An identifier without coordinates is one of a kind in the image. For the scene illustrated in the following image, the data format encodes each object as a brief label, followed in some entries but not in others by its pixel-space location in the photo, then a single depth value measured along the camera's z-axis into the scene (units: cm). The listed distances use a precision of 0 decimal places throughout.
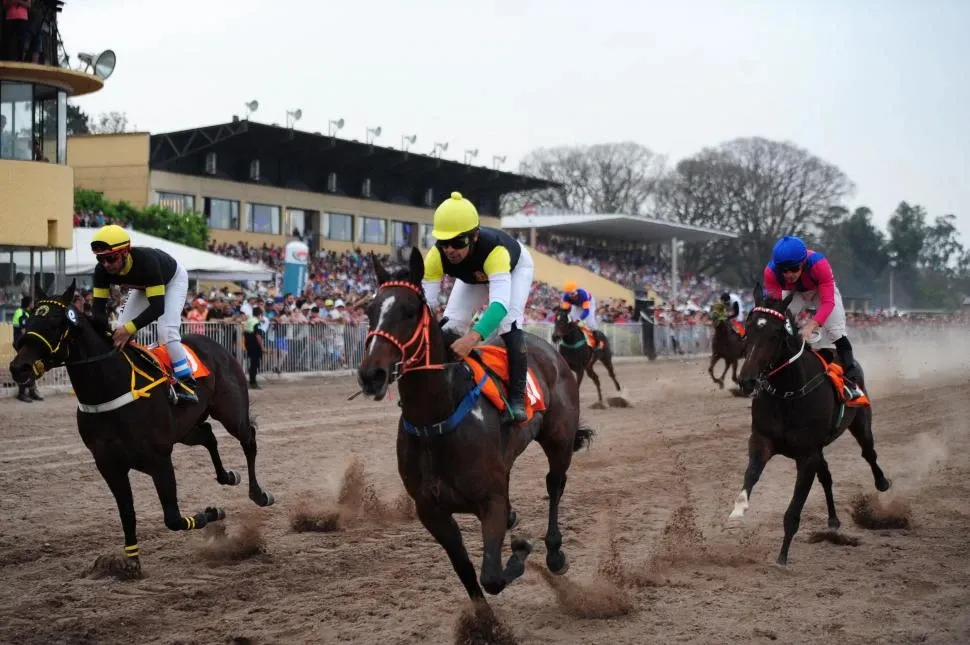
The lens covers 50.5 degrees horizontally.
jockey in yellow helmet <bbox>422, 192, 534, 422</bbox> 593
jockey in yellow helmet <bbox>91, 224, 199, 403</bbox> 753
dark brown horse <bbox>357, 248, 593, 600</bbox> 540
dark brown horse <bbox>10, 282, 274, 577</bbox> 709
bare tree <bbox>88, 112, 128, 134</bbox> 6156
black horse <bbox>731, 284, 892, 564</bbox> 780
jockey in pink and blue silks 825
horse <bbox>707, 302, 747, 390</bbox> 2092
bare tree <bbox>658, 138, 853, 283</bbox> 6694
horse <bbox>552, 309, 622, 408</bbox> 1720
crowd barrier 2011
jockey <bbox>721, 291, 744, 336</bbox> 2095
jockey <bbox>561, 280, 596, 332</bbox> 1750
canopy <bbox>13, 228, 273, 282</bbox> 2298
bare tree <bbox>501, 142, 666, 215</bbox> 7019
